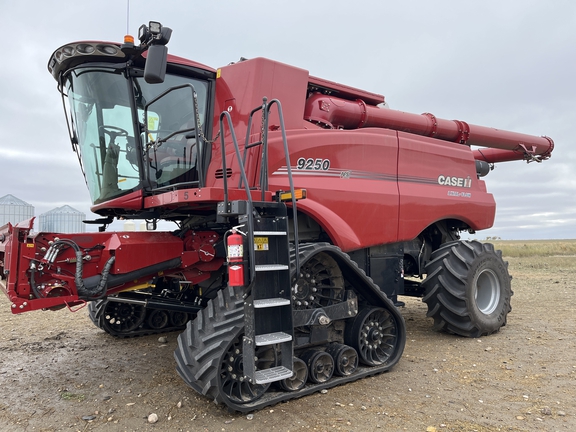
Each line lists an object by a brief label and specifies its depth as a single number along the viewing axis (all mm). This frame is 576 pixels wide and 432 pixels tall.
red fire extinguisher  3285
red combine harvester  3580
